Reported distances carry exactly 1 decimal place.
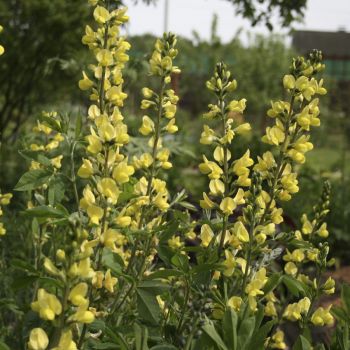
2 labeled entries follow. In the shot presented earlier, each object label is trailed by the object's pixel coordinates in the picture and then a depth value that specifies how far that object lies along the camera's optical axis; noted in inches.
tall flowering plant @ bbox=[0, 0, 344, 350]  35.2
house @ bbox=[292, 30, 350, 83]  1000.9
